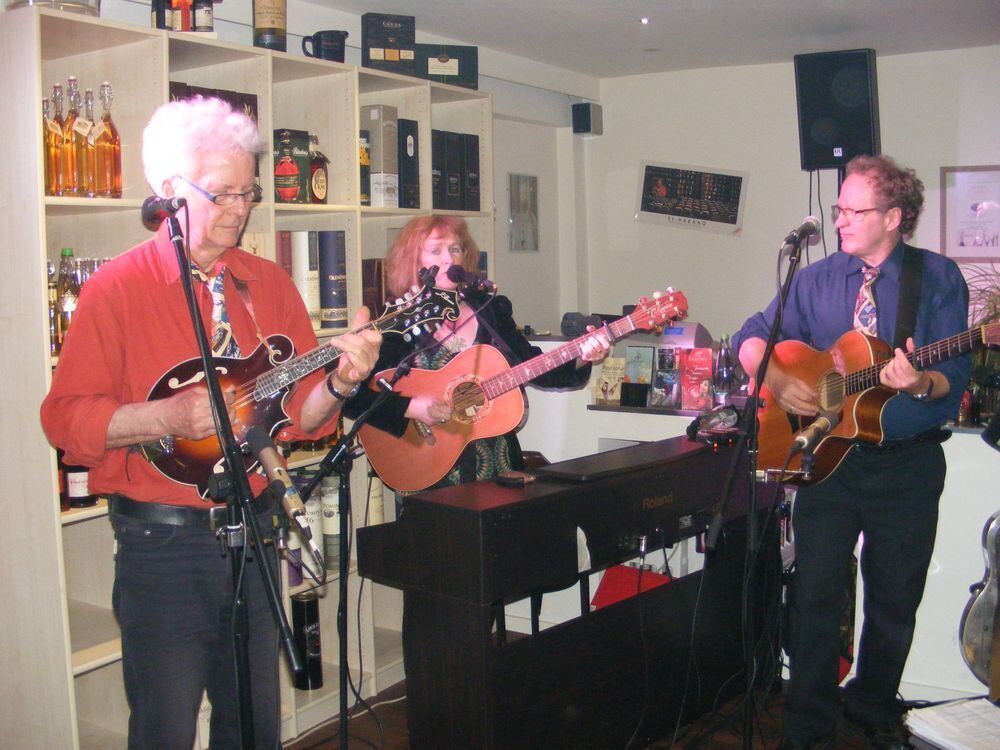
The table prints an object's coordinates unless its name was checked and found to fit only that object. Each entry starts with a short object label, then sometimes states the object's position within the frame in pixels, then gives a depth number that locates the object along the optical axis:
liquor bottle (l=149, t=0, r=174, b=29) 2.75
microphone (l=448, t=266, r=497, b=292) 2.18
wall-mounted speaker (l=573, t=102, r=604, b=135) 5.85
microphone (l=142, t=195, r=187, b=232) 1.57
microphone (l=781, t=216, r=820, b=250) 2.21
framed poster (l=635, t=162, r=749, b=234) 5.76
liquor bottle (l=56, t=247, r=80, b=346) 2.51
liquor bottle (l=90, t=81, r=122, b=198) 2.56
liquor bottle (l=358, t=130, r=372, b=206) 3.29
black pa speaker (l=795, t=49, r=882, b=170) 4.93
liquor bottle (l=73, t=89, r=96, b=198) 2.52
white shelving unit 2.38
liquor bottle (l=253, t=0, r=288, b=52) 3.04
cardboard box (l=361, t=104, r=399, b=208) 3.30
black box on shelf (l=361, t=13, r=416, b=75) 3.51
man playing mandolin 1.78
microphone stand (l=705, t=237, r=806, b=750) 2.16
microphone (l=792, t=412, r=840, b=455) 2.12
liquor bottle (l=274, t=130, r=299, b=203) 3.05
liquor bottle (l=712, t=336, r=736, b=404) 3.46
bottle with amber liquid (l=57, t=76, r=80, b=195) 2.49
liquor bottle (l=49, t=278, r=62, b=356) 2.49
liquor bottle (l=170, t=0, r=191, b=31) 2.77
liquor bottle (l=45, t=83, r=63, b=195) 2.47
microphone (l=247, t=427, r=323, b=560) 1.37
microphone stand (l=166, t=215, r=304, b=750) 1.45
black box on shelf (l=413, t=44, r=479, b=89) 3.67
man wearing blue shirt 2.62
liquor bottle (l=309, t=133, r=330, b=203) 3.16
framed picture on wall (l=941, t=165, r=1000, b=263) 5.15
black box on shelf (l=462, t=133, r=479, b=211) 3.65
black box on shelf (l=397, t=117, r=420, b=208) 3.39
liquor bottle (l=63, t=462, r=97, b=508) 2.55
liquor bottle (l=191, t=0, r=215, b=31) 2.78
